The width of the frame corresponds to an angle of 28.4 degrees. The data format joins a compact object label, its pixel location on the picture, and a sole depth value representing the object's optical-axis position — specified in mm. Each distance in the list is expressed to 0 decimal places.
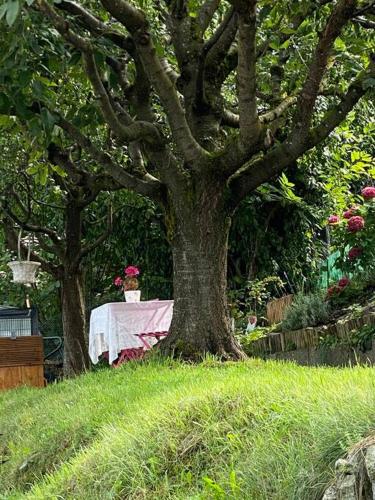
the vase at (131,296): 9297
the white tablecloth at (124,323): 8695
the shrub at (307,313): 8844
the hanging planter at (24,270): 10242
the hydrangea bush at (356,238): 9219
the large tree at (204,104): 6285
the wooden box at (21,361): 9875
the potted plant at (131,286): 9305
